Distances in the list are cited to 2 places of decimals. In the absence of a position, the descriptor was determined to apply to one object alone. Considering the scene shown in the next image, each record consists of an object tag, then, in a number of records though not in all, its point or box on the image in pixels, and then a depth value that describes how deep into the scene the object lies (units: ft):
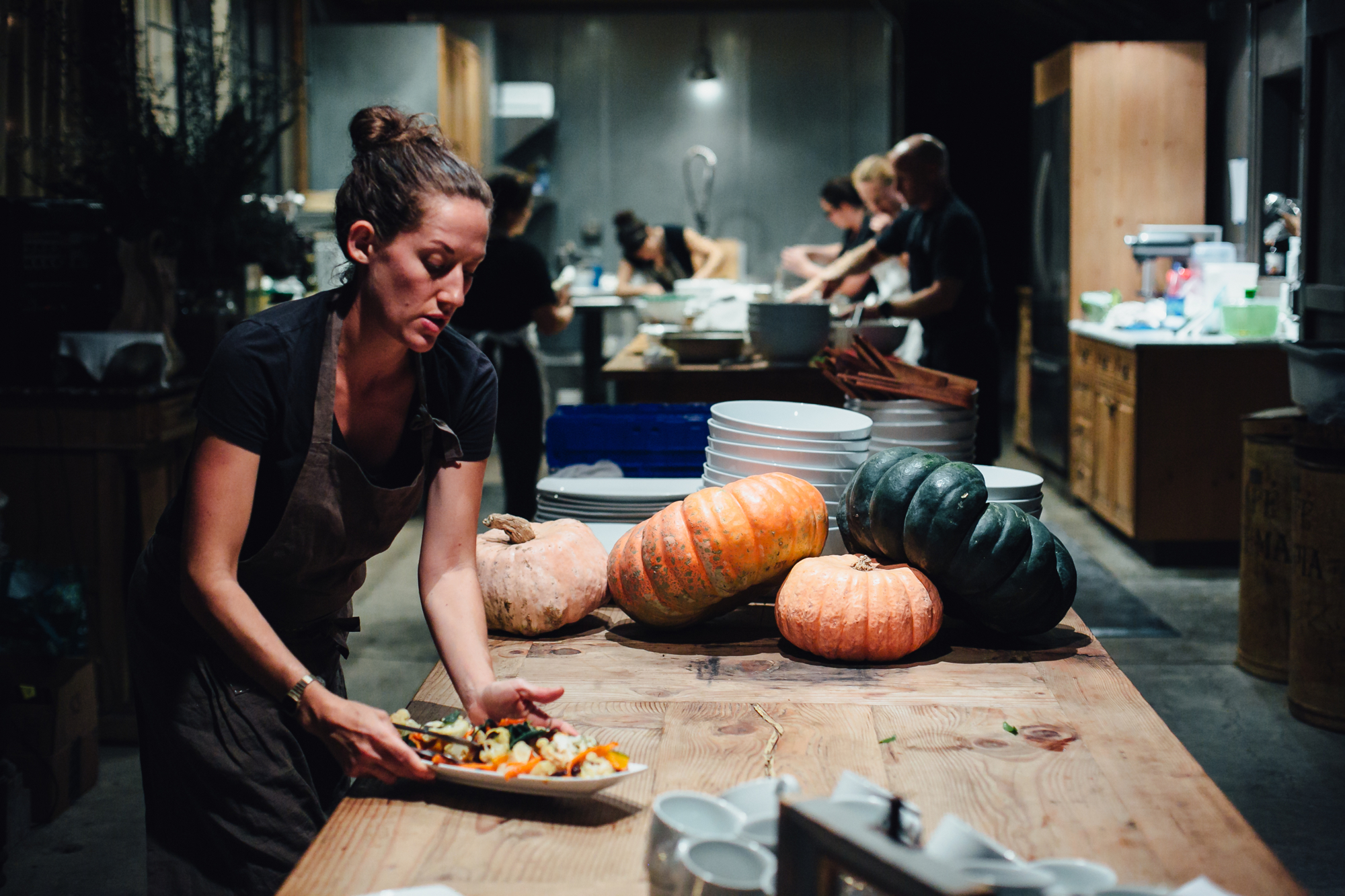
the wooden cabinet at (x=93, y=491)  11.32
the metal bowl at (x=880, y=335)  12.85
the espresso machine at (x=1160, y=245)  21.11
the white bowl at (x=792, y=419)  7.30
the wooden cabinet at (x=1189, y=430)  17.85
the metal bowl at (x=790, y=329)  13.24
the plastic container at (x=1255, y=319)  17.79
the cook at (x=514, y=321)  16.14
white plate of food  4.33
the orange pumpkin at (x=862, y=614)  6.05
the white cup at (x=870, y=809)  3.42
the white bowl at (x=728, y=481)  7.30
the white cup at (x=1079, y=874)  3.30
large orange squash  6.33
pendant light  34.22
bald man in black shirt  15.37
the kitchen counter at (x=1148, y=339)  17.80
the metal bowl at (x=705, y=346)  13.88
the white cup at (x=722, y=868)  3.44
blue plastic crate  9.31
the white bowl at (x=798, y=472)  7.27
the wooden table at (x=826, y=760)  4.03
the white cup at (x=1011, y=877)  2.96
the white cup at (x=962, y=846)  3.23
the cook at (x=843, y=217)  21.59
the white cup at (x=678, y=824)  3.68
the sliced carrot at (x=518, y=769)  4.34
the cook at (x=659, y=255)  25.09
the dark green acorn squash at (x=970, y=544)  6.13
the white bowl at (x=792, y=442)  7.29
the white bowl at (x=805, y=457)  7.29
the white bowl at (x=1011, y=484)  7.07
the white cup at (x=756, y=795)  3.88
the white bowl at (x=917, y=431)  8.35
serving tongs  4.56
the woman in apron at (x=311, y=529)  4.74
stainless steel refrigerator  23.35
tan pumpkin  6.55
